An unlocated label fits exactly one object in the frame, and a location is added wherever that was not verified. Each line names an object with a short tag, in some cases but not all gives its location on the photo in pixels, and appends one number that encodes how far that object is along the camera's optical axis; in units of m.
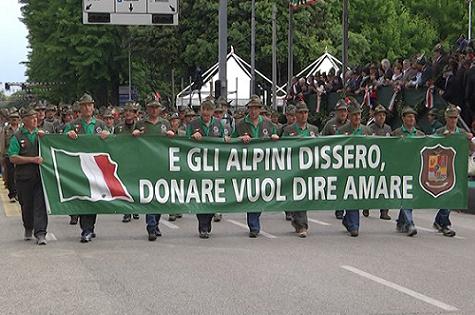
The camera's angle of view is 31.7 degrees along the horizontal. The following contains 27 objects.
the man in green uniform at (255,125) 12.55
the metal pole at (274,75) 37.45
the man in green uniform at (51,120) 16.69
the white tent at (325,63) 41.34
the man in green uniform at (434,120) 15.54
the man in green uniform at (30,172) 11.30
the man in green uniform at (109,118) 14.87
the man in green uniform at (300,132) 12.29
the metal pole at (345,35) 25.22
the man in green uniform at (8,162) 16.88
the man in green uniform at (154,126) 11.94
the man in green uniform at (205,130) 12.05
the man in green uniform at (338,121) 13.49
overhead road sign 26.06
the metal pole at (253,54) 37.41
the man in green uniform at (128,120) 14.21
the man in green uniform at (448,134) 12.41
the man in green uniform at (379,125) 13.73
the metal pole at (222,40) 25.48
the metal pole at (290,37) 33.88
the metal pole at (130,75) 52.07
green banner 11.72
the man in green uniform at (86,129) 11.66
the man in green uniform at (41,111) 14.67
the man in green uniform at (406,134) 12.55
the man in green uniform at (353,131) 12.34
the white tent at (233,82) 40.66
